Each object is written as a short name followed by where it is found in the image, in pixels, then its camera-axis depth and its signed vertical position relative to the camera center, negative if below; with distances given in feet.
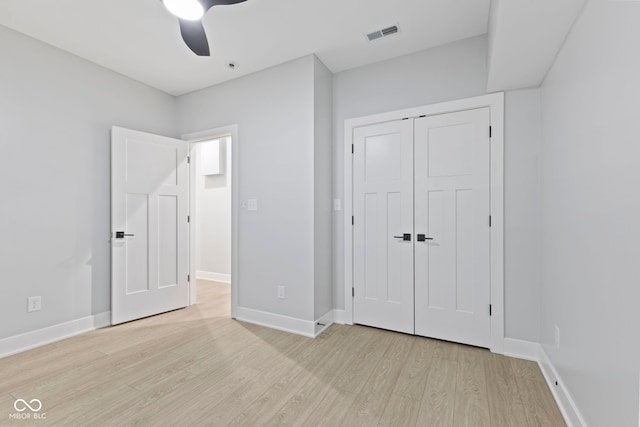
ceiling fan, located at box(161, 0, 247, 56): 5.17 +3.78
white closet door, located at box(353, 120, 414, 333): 8.84 -0.36
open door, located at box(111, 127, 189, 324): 9.89 -0.40
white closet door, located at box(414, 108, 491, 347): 7.87 -0.37
